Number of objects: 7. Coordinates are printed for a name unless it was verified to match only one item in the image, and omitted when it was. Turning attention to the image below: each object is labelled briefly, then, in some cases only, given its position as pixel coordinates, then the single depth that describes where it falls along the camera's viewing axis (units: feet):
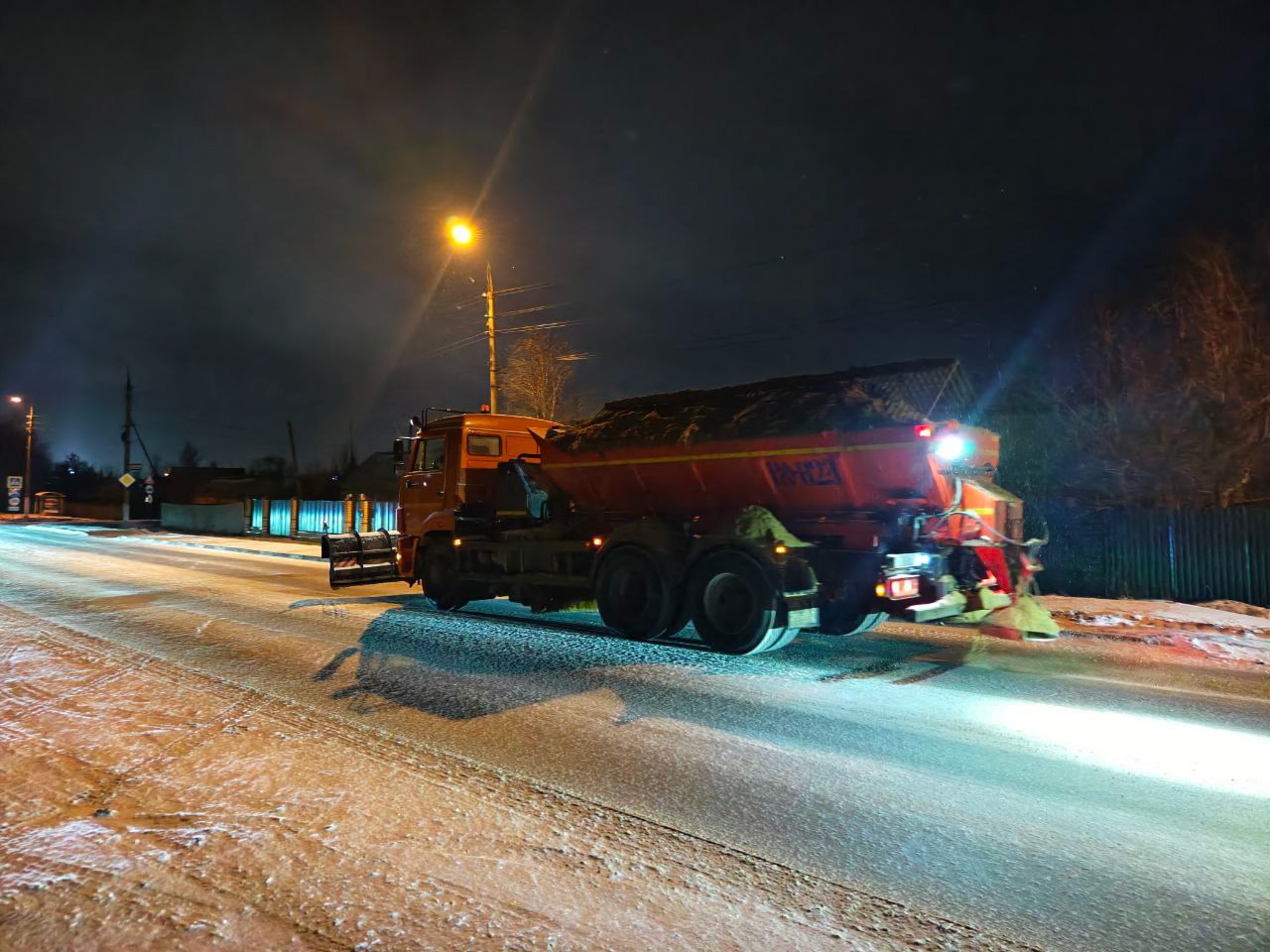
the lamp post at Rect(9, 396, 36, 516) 185.26
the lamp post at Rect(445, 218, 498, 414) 58.54
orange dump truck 24.56
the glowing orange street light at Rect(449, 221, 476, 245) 58.39
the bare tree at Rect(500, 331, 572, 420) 76.79
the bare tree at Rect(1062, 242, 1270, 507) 41.96
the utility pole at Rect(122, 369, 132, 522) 129.90
